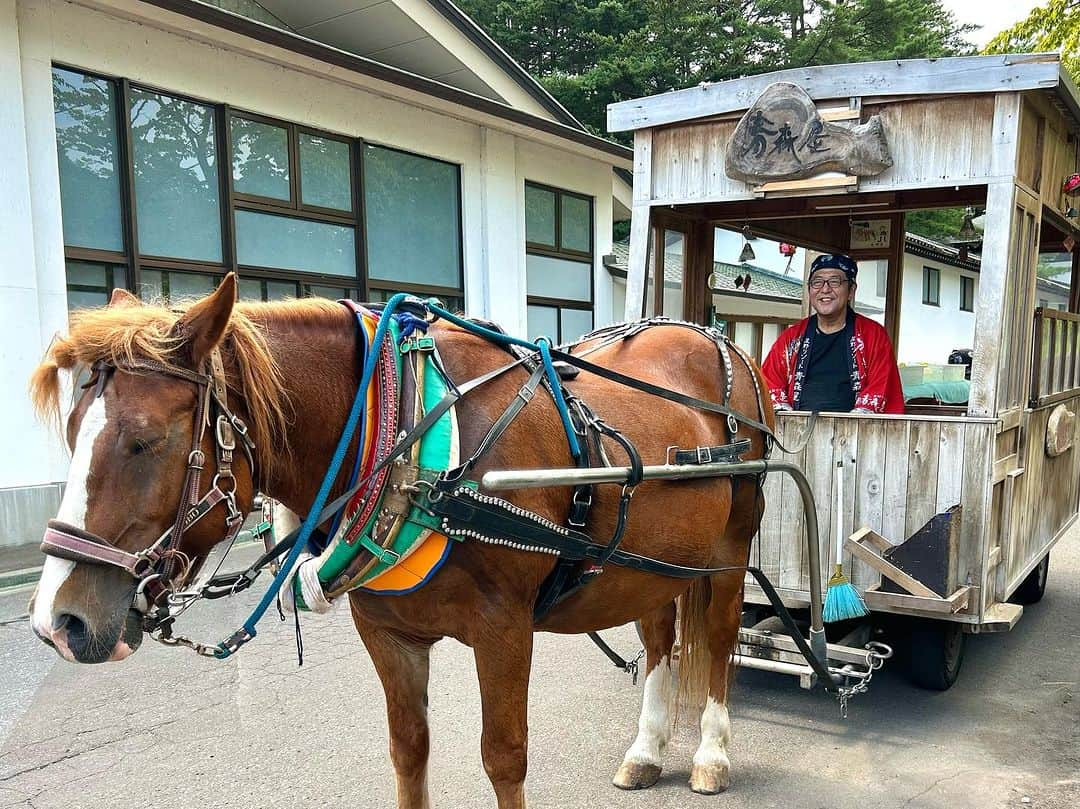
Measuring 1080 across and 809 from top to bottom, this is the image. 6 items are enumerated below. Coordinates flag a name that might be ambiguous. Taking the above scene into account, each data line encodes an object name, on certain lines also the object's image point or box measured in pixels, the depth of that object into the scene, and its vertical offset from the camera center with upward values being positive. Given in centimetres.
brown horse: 150 -39
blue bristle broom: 337 -120
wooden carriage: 327 +6
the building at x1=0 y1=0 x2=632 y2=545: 677 +174
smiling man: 398 -18
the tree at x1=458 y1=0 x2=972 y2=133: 1966 +740
